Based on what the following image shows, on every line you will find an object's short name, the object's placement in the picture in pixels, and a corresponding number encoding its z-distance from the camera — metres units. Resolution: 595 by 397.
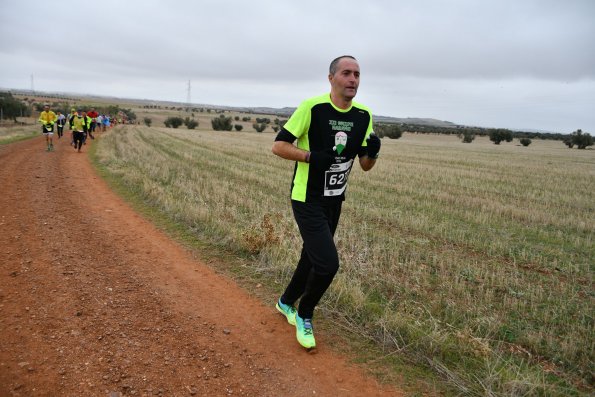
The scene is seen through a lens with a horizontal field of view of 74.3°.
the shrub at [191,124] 62.84
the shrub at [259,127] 62.28
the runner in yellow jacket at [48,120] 16.97
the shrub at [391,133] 63.44
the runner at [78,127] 17.50
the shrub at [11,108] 53.06
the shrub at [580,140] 55.91
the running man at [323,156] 3.38
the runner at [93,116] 27.98
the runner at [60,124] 24.88
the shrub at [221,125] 62.78
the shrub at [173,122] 63.52
